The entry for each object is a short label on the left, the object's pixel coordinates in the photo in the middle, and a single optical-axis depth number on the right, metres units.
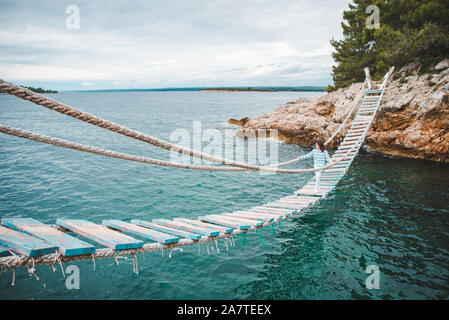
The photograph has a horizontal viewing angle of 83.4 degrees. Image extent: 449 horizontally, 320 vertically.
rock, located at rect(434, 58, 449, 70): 17.97
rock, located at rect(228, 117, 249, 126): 36.14
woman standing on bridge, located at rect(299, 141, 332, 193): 8.82
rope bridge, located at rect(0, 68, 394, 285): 3.08
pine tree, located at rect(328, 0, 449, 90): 18.67
